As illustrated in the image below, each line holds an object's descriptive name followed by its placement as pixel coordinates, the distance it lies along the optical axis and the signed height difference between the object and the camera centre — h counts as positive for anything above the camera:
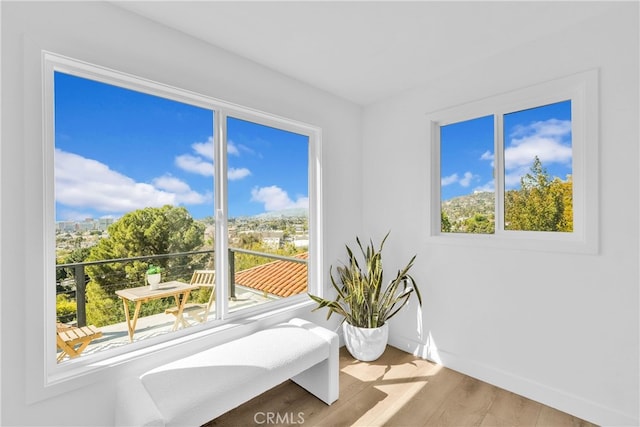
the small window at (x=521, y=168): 1.97 +0.32
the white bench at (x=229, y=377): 1.45 -0.92
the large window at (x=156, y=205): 1.69 +0.05
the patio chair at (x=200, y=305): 2.14 -0.67
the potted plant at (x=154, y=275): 1.97 -0.42
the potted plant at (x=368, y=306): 2.68 -0.88
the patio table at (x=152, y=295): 1.89 -0.55
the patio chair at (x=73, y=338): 1.66 -0.71
